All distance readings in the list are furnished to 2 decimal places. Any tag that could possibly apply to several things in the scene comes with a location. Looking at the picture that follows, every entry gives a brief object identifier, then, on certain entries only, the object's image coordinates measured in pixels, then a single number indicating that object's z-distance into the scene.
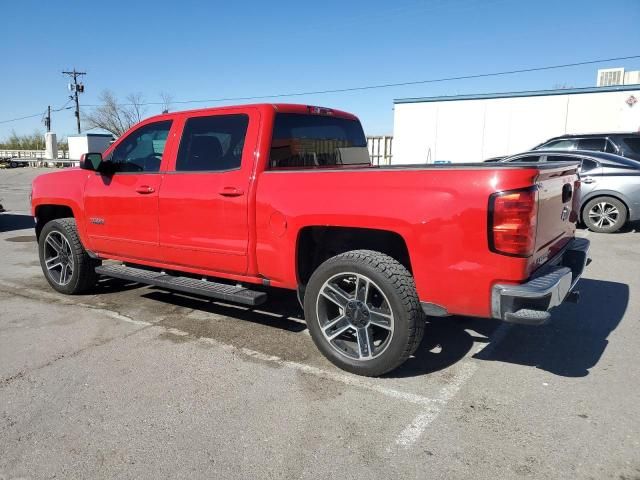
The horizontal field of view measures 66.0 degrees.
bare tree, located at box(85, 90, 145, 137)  64.30
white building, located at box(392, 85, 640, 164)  17.23
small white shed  37.56
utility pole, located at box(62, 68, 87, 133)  54.88
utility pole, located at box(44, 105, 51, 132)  60.33
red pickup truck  2.98
